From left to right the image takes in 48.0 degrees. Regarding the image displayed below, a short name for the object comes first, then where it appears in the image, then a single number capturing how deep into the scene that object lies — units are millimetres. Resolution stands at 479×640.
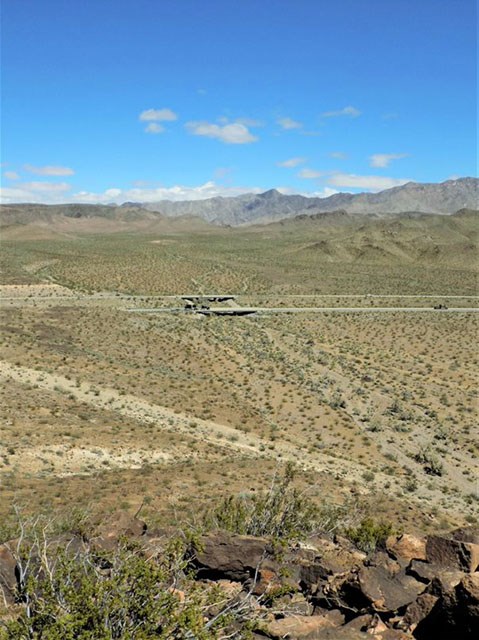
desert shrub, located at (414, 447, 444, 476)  20859
